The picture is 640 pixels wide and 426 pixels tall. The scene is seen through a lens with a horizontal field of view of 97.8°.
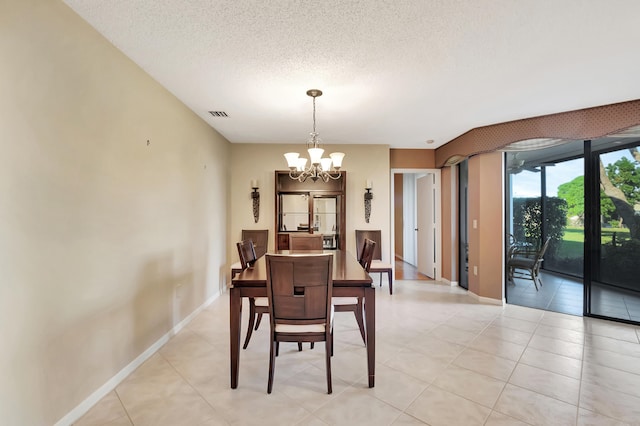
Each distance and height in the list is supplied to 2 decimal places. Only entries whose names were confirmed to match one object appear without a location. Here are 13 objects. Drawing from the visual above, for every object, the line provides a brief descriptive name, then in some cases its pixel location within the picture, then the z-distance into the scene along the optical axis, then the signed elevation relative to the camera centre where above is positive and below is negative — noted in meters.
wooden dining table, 2.00 -0.58
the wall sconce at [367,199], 4.91 +0.29
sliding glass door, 3.15 -0.22
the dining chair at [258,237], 4.79 -0.36
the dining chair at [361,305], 2.59 -0.83
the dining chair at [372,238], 4.86 -0.39
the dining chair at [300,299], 1.87 -0.57
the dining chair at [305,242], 3.69 -0.34
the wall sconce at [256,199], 4.82 +0.30
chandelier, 2.78 +0.58
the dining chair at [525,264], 3.90 -0.69
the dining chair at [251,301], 2.50 -0.77
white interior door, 5.36 -0.16
